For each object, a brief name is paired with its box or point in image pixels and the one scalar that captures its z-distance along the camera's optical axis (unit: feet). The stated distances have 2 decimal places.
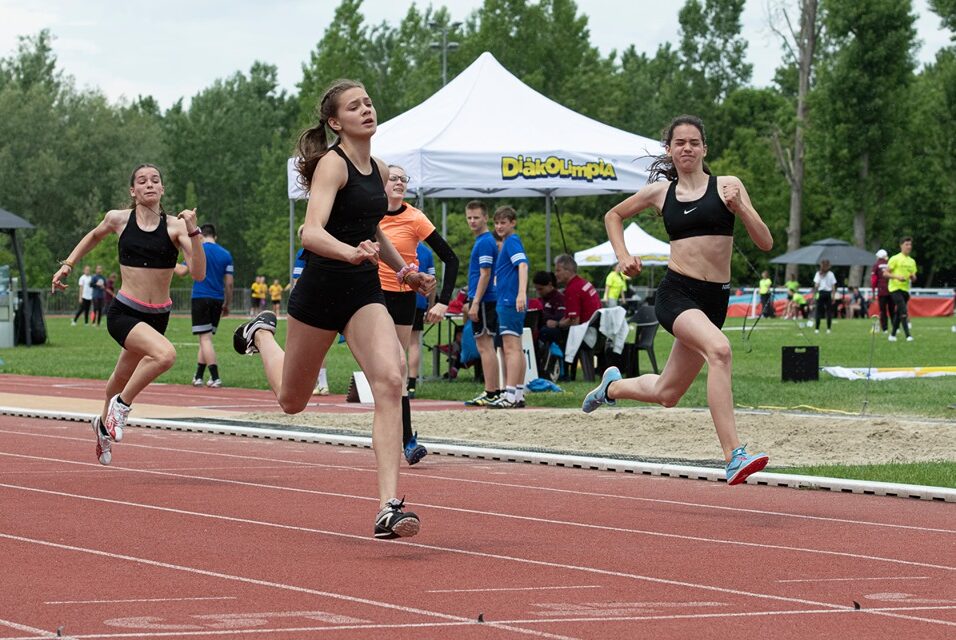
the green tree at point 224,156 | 336.90
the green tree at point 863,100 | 202.80
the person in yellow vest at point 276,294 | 205.85
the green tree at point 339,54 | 254.68
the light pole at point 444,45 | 183.21
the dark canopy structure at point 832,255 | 146.41
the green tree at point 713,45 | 287.28
